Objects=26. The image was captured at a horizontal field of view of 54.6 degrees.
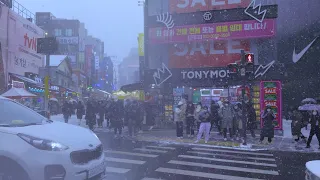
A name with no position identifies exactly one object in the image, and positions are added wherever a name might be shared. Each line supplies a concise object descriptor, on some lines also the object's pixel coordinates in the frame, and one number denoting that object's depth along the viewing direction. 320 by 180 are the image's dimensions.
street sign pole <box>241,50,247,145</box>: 12.51
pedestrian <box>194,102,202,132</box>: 15.25
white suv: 4.39
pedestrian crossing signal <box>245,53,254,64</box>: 12.57
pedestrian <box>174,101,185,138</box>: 14.58
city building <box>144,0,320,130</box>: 18.11
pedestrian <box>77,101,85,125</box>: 19.83
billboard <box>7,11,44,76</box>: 23.39
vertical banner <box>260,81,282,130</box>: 16.52
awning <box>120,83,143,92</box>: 21.08
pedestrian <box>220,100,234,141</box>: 13.91
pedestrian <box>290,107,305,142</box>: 13.48
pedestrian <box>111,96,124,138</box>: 15.34
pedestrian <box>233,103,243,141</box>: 14.03
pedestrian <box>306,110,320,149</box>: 11.88
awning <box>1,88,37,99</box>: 19.00
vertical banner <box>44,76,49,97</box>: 13.61
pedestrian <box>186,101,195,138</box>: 15.16
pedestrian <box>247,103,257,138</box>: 15.00
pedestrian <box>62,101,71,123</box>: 19.30
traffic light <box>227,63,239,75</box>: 13.02
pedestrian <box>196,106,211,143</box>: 13.04
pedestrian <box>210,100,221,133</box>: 15.13
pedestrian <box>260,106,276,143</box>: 13.14
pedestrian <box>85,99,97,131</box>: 16.88
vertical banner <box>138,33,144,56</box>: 31.78
